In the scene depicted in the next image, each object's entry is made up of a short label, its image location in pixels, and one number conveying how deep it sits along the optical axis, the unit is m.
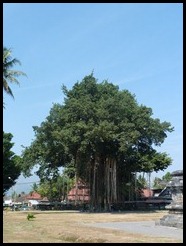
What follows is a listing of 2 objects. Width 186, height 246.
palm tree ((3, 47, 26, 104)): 22.43
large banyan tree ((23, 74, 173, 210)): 31.25
